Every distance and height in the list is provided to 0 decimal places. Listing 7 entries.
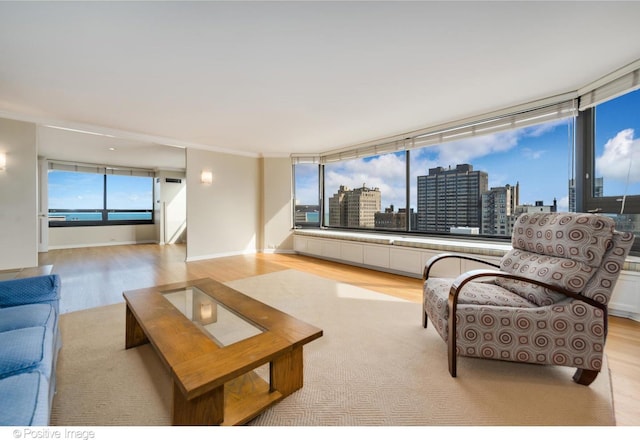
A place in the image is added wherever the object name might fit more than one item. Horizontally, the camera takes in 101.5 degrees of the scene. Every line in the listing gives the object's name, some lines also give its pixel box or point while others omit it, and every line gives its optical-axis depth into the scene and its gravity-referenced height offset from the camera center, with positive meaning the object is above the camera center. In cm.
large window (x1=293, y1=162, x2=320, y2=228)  598 +51
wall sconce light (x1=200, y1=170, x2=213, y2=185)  505 +80
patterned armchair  148 -54
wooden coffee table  106 -61
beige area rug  127 -96
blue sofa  77 -53
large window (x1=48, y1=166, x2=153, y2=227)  671 +56
